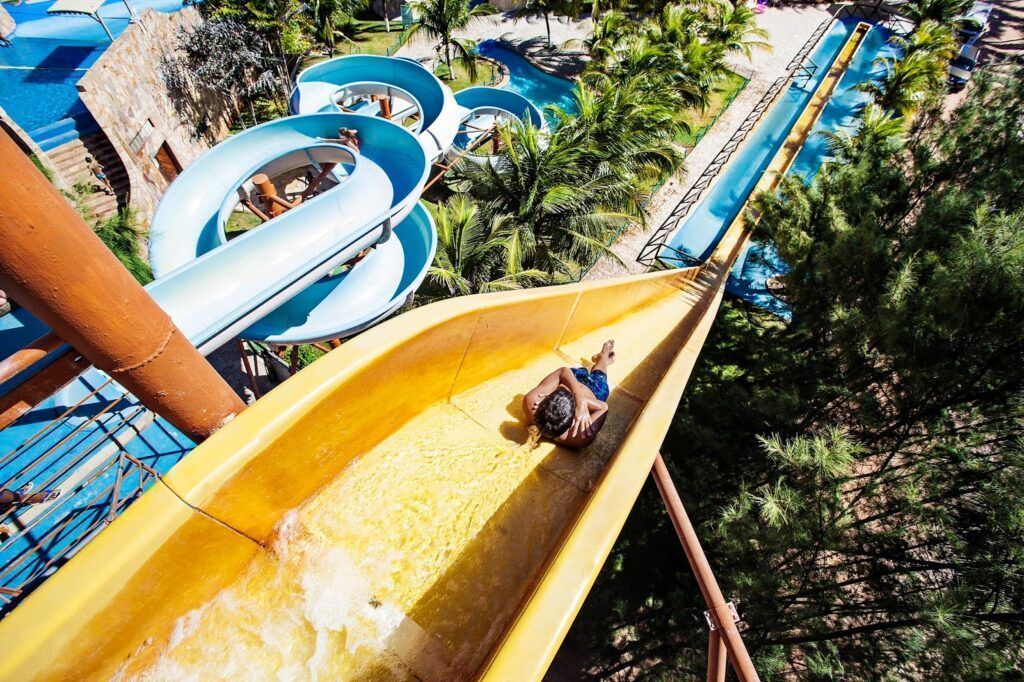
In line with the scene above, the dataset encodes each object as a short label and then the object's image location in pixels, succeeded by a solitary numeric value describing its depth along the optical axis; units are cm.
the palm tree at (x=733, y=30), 1501
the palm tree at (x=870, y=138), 892
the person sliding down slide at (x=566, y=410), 370
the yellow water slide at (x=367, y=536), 212
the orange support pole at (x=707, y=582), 261
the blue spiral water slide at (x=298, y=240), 471
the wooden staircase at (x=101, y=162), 999
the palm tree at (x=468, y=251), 809
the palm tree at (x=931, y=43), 1393
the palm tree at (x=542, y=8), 1730
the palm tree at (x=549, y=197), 857
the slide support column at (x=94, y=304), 178
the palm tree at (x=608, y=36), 1431
